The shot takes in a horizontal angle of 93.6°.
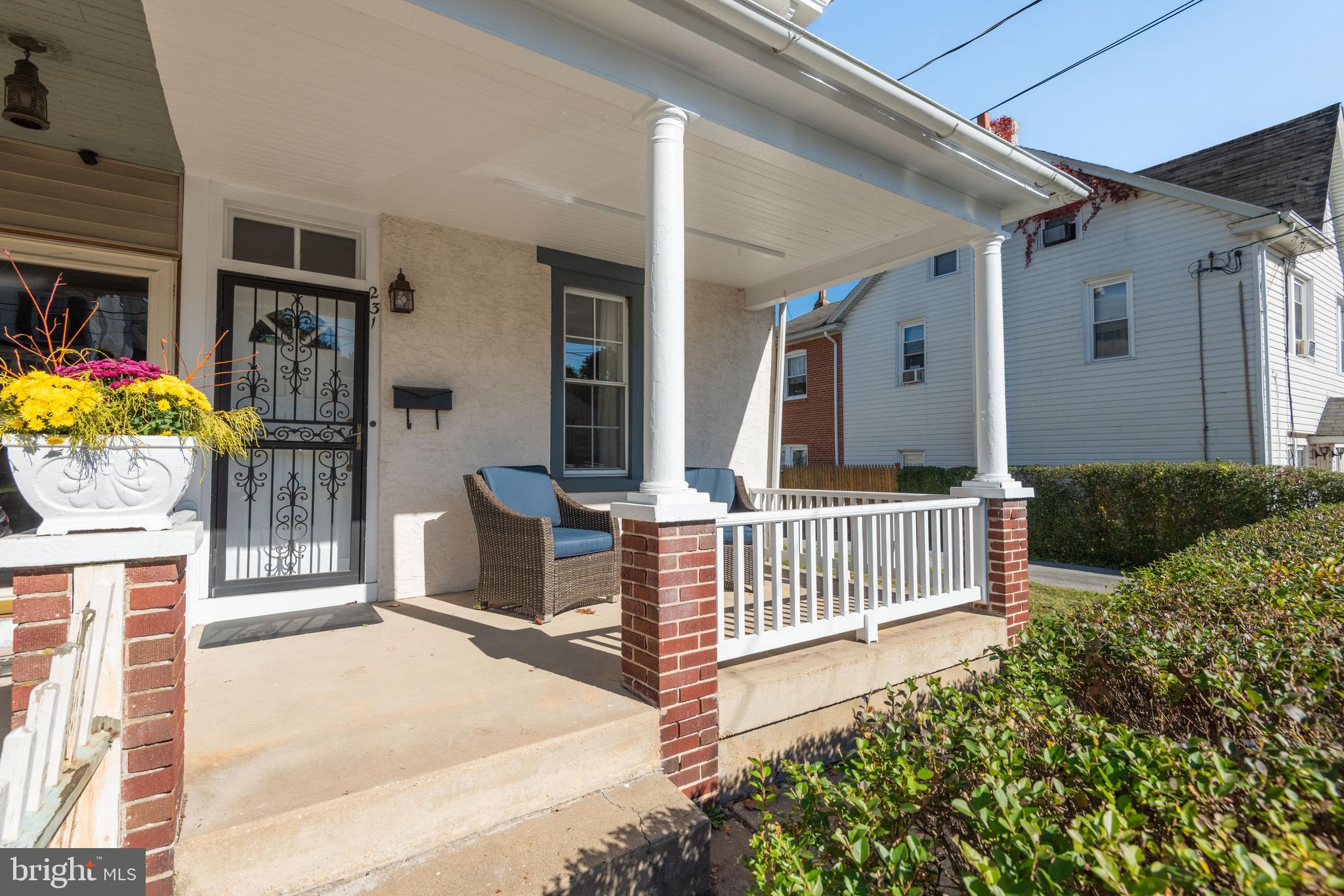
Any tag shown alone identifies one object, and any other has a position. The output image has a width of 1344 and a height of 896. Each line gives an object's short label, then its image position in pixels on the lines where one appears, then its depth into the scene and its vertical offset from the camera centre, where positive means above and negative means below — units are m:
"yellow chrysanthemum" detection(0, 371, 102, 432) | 1.45 +0.16
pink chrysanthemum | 1.58 +0.26
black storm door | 3.84 +0.17
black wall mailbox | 4.12 +0.48
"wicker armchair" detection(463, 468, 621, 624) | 3.62 -0.56
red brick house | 13.94 +1.72
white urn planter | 1.49 -0.02
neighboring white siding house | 8.18 +1.91
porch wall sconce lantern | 4.12 +1.15
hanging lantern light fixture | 2.97 +1.80
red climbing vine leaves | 9.34 +3.98
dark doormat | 3.35 -0.88
